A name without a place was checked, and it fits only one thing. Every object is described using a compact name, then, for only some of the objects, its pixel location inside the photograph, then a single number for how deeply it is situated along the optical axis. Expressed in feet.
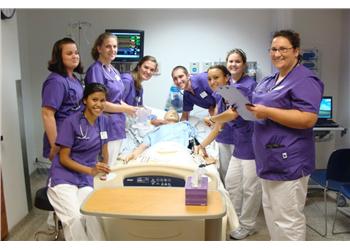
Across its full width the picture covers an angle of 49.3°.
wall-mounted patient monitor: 11.51
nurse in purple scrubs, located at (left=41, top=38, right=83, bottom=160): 7.79
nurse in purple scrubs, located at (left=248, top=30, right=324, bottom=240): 5.84
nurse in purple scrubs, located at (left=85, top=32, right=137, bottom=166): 8.73
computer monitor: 11.73
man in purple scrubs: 9.93
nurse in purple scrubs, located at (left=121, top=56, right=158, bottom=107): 9.45
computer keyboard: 11.18
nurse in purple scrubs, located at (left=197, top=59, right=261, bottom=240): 8.11
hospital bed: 5.08
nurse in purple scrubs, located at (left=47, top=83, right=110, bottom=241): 6.55
